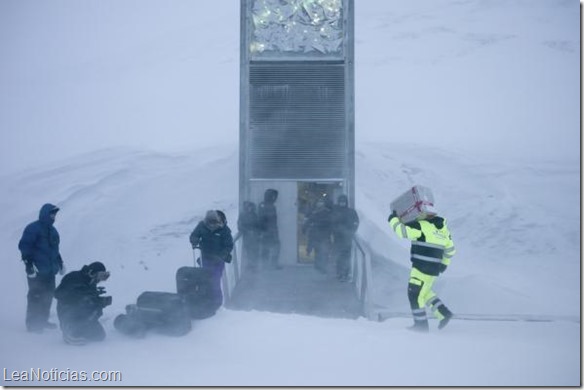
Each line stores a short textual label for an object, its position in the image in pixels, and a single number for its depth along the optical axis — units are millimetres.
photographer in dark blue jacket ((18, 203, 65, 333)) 5129
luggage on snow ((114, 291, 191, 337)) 4715
